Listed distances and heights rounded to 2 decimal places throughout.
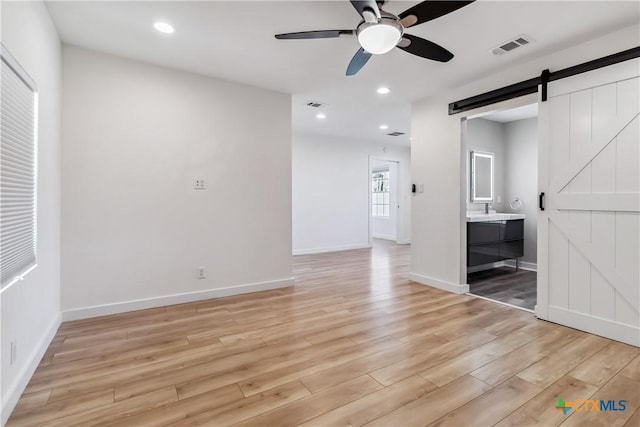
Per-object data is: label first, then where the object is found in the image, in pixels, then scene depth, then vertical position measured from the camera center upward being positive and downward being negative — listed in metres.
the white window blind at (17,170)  1.62 +0.23
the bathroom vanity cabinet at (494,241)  4.17 -0.48
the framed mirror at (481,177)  5.20 +0.54
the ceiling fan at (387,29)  1.75 +1.14
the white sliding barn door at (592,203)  2.43 +0.04
